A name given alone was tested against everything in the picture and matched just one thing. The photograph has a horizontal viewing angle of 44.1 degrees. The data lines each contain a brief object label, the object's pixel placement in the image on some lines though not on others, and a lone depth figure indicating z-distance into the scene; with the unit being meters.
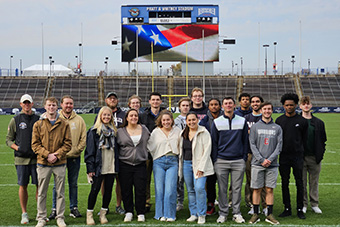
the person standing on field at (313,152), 6.07
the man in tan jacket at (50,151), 5.41
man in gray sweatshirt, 5.60
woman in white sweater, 5.74
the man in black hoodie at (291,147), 5.76
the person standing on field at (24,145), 5.67
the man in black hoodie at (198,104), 6.23
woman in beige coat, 5.61
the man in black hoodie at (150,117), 6.47
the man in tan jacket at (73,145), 5.88
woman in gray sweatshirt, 5.76
